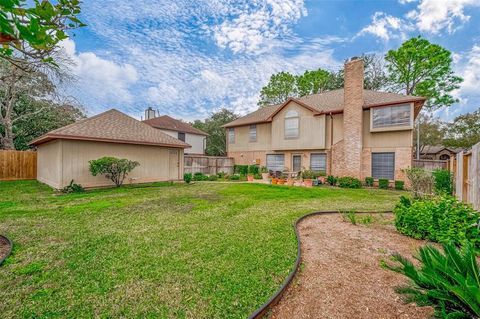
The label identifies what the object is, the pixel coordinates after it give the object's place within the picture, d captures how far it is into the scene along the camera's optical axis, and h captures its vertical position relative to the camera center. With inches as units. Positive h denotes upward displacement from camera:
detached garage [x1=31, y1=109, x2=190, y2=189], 402.9 +20.0
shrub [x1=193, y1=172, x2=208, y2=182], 637.9 -47.7
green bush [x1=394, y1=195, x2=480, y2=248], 149.0 -41.6
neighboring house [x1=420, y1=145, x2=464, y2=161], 1099.5 +60.8
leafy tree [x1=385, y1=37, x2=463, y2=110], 828.6 +359.2
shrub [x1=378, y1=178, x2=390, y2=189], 510.3 -46.0
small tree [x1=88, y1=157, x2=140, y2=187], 408.8 -15.1
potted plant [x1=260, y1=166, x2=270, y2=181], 669.0 -36.4
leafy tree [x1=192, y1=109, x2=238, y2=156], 1263.5 +163.1
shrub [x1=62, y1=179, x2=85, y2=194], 391.0 -52.7
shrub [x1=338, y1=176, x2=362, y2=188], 514.9 -45.5
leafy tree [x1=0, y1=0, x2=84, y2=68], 58.6 +46.3
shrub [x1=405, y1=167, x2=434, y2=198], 292.7 -25.5
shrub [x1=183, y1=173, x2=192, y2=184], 549.3 -43.6
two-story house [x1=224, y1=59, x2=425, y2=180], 513.7 +78.3
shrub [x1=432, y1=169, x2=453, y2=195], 323.6 -24.5
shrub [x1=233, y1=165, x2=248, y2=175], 754.2 -28.1
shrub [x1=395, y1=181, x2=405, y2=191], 495.5 -50.4
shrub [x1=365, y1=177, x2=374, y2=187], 528.4 -43.1
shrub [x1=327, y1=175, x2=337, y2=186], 547.8 -43.7
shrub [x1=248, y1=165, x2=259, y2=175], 727.2 -25.9
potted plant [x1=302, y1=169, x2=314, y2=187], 538.6 -36.0
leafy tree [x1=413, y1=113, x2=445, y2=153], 1062.9 +164.6
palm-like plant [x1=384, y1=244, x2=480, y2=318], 60.2 -35.0
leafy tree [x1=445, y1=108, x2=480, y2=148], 945.5 +150.1
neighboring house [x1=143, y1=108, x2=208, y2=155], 1018.1 +138.9
